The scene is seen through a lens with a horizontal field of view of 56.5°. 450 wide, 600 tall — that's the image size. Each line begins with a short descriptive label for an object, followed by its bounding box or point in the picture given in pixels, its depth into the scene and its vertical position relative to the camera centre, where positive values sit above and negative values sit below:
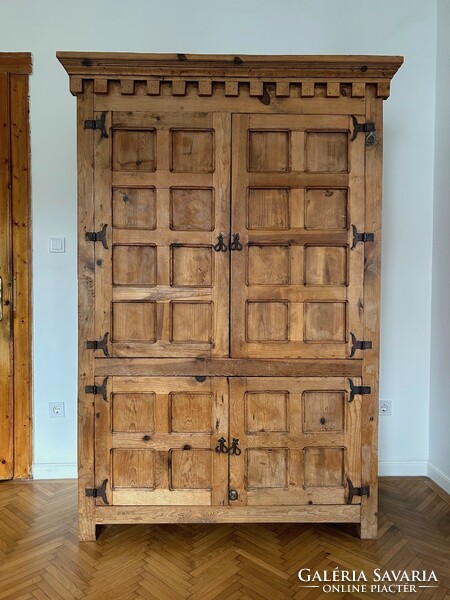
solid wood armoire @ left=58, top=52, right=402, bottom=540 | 1.88 -0.06
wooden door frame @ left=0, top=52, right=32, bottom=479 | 2.45 +0.22
